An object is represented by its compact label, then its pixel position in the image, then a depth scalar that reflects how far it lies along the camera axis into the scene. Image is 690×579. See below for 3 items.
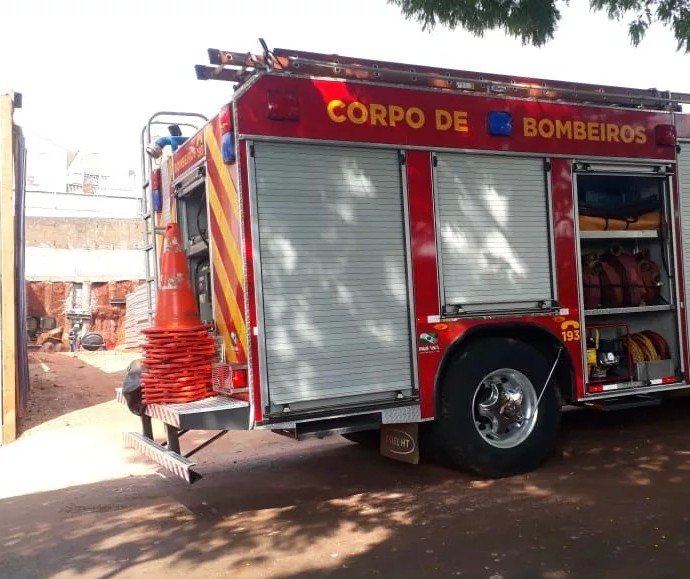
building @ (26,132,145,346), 26.72
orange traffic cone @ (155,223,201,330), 5.21
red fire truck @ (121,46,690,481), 4.66
